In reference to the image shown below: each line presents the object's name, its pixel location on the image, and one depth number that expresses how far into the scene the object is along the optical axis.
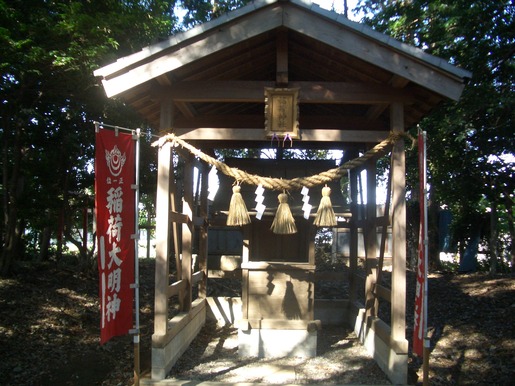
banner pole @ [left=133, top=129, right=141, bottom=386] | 5.00
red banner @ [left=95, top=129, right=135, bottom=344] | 4.81
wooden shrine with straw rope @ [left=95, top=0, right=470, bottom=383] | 5.26
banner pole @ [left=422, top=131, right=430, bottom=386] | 4.80
